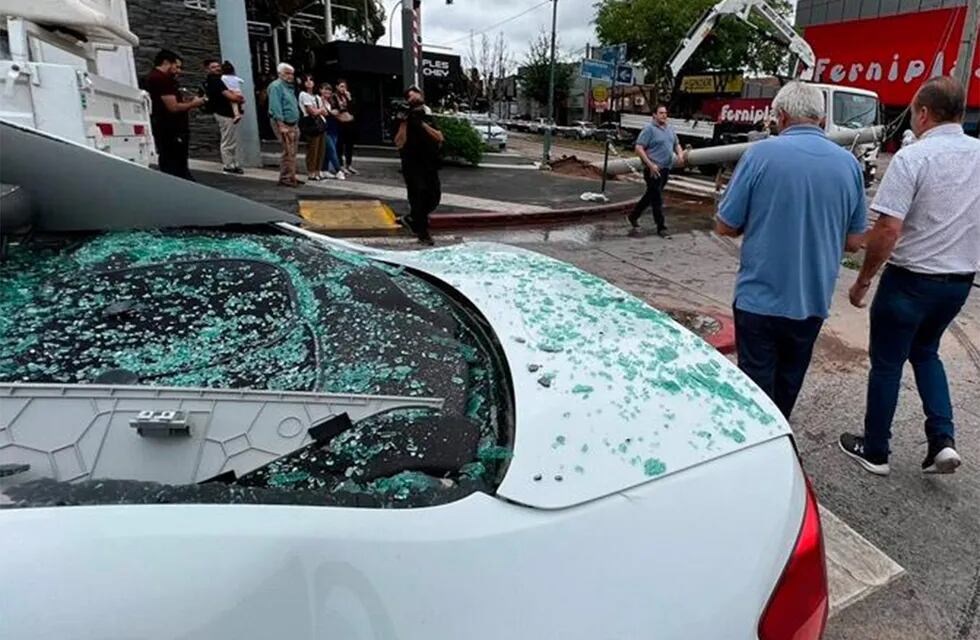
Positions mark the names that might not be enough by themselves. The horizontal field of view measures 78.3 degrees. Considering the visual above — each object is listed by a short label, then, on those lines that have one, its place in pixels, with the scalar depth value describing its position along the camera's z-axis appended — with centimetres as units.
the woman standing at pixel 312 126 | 988
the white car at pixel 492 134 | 2027
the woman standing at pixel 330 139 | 1084
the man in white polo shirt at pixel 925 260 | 265
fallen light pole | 1187
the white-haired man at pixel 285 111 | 925
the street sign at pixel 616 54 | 1396
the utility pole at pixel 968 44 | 1168
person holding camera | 684
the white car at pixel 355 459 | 91
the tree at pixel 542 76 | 4681
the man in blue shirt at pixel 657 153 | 857
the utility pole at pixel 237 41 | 1015
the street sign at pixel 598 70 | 1388
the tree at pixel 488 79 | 4566
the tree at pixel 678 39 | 3381
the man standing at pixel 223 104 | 912
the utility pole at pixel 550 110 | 1648
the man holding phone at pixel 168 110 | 743
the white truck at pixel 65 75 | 420
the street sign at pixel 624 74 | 1373
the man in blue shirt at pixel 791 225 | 254
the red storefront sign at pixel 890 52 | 2500
